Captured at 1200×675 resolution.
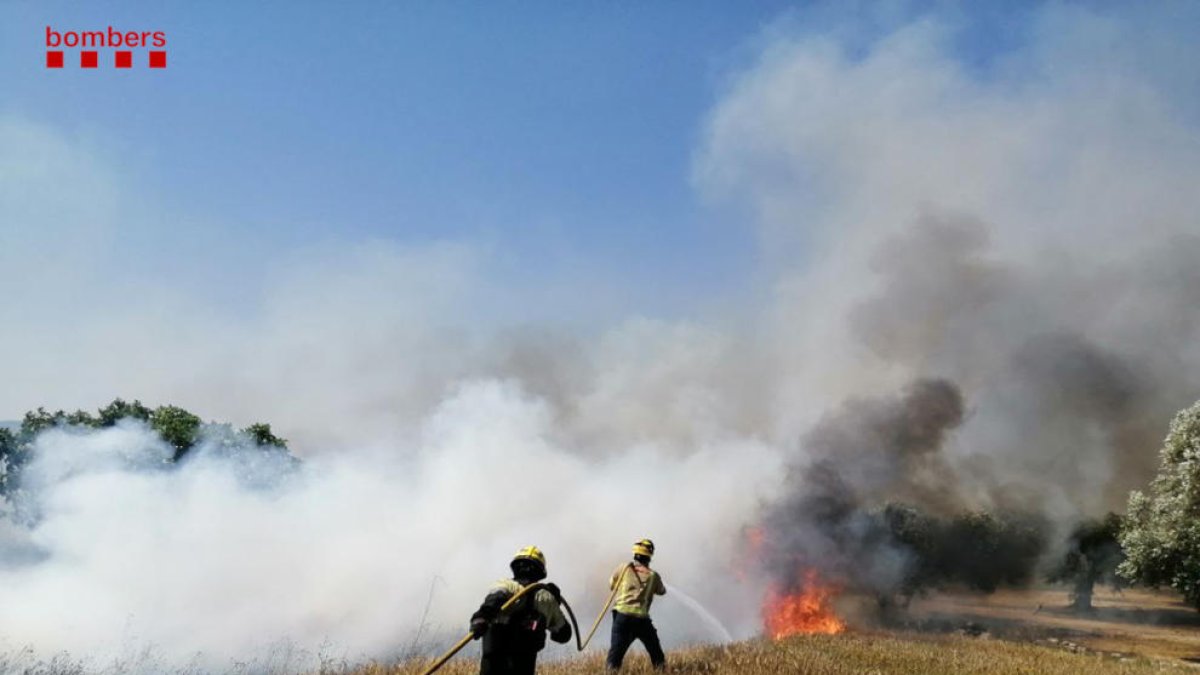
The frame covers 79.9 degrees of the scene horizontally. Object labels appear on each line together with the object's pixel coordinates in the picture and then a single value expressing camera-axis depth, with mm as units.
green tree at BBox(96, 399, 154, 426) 38219
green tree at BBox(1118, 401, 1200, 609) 23422
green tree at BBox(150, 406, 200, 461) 37688
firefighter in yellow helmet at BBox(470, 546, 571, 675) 6809
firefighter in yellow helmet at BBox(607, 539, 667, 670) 10961
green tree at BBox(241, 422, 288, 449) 42562
